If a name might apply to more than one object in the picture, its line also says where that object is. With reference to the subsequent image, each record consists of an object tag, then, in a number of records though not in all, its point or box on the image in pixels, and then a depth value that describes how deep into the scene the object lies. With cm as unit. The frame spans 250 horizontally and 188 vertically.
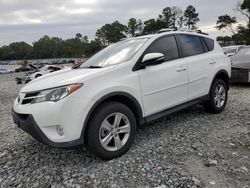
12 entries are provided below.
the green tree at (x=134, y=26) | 6085
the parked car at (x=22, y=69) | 3138
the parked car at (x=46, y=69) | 1460
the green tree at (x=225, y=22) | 3706
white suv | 227
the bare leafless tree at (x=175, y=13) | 5029
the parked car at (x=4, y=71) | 3121
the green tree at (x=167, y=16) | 4961
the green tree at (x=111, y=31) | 6203
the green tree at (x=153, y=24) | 4745
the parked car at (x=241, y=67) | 623
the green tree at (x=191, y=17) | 5071
